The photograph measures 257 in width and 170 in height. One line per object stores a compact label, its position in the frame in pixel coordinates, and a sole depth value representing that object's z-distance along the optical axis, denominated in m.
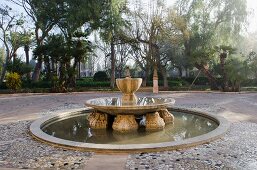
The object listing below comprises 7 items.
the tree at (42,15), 21.19
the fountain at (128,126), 5.70
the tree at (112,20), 19.81
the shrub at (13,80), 18.77
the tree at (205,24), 20.06
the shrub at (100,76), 27.98
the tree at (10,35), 24.31
